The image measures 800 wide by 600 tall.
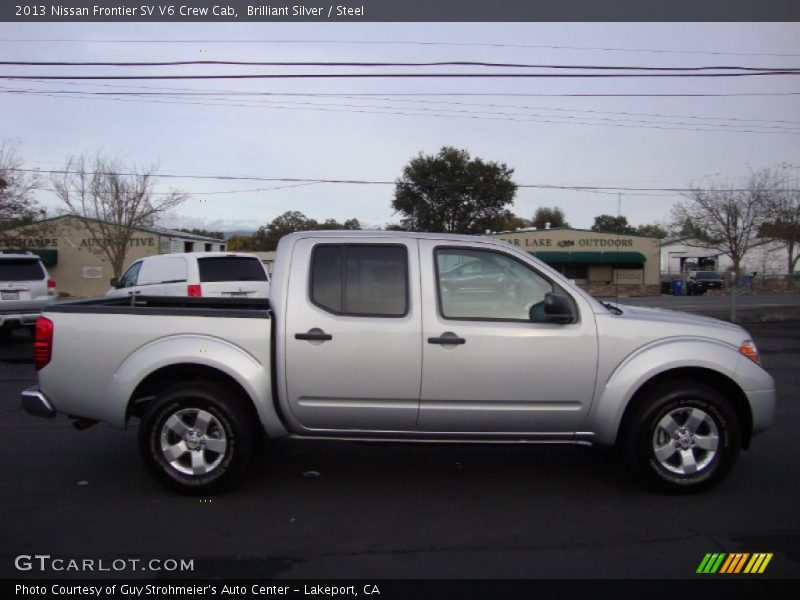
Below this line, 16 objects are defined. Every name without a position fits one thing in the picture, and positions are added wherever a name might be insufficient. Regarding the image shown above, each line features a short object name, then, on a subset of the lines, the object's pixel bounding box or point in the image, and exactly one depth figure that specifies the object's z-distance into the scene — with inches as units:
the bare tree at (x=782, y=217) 1212.5
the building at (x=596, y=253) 1843.0
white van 449.4
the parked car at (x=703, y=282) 1609.3
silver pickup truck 170.6
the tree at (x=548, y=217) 3327.8
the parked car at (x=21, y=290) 452.4
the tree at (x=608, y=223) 3189.0
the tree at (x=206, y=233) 3164.4
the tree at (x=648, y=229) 3494.1
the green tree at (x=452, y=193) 1903.3
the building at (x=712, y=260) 1505.4
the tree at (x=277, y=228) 2534.4
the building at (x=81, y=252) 1572.3
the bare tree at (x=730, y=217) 1206.3
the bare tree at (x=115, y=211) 1385.3
